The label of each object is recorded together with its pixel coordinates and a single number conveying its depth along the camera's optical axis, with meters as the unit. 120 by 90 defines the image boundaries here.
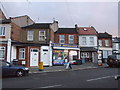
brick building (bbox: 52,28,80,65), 25.44
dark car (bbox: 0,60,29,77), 12.50
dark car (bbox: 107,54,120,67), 22.84
